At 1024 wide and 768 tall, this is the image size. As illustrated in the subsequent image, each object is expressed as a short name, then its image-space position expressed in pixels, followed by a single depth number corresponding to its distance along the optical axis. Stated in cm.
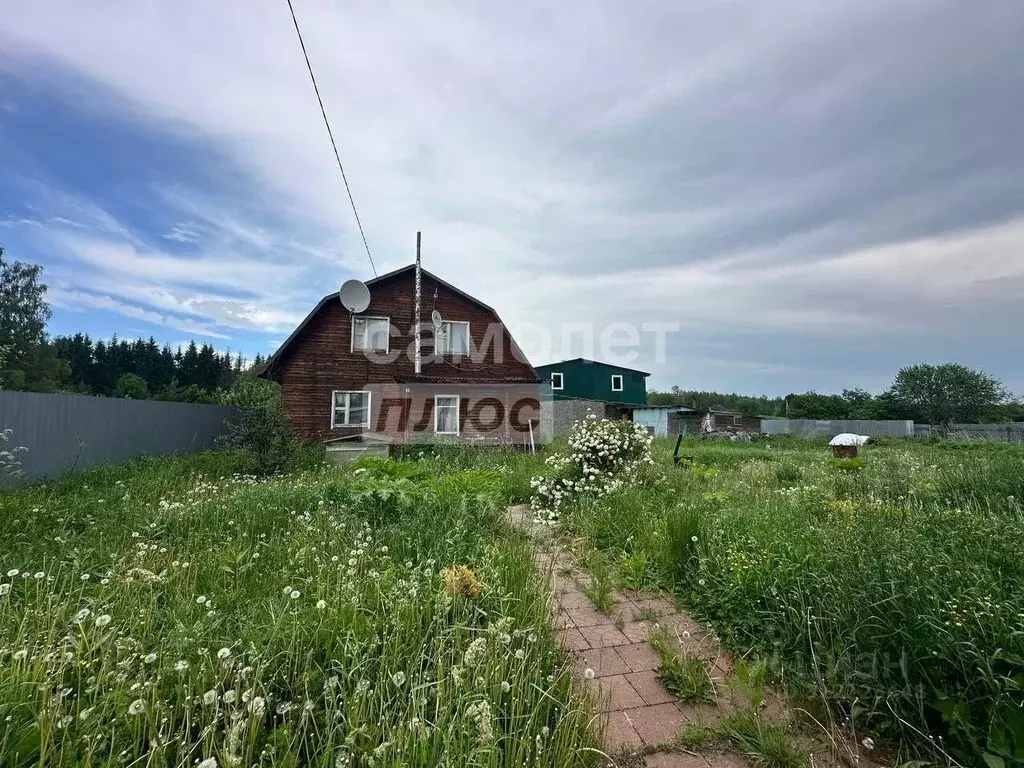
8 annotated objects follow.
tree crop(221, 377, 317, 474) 902
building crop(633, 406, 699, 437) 3016
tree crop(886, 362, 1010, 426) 3606
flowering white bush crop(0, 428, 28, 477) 622
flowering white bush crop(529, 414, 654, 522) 606
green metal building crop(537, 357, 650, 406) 3011
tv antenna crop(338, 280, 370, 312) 1535
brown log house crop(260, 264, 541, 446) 1583
